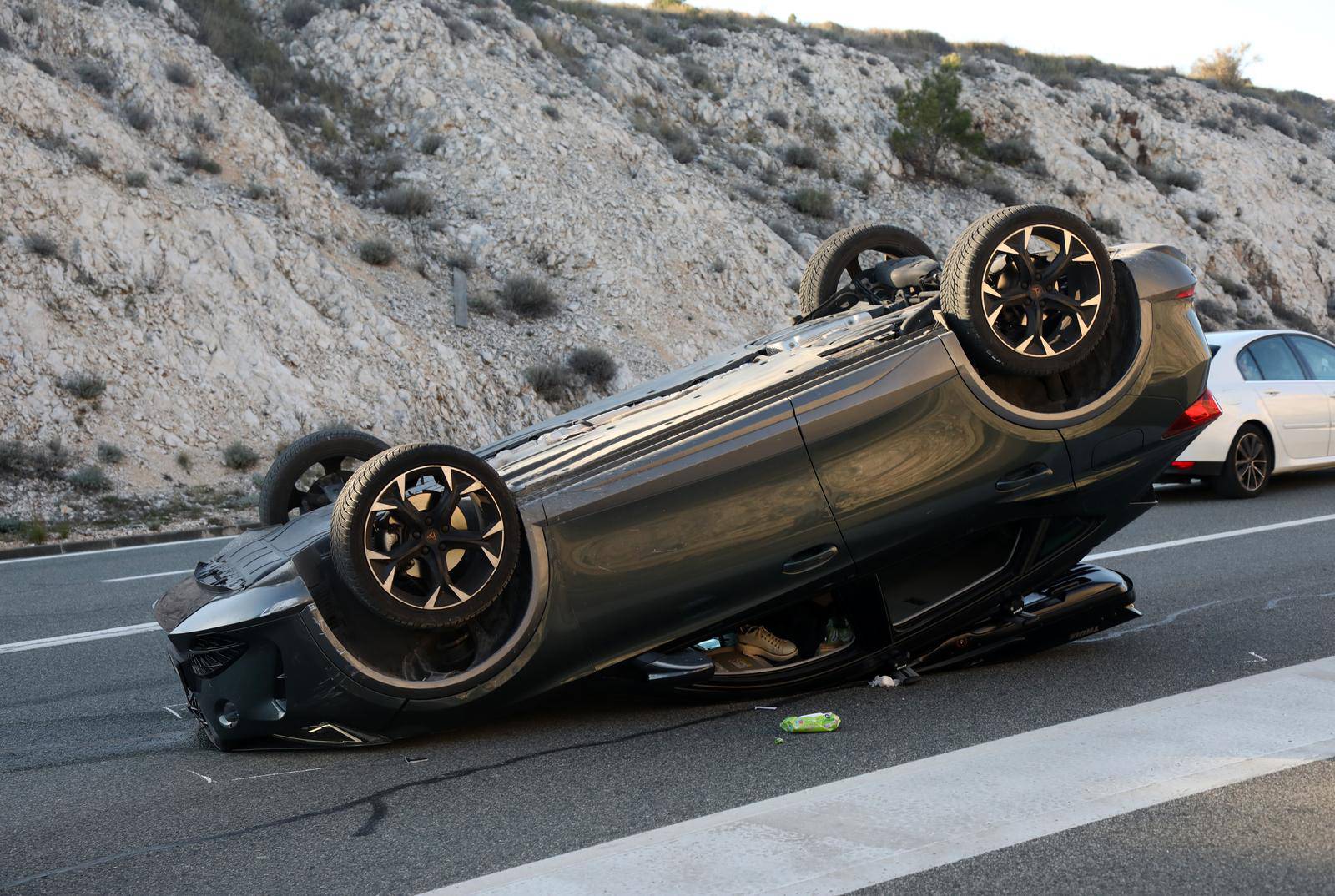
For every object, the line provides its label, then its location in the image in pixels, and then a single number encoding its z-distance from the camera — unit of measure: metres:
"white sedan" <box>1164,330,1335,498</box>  11.29
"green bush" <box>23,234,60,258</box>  18.31
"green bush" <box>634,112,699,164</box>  29.45
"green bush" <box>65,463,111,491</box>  15.80
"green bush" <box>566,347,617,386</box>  22.33
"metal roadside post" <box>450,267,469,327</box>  22.03
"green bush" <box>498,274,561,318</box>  23.17
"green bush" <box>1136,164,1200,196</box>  37.53
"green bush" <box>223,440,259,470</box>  17.39
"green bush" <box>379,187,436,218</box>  24.19
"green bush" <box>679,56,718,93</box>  33.44
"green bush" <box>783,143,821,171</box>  32.31
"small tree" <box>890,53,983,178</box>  33.84
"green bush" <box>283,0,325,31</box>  27.70
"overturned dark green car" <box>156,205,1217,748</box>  4.54
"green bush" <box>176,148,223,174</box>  21.58
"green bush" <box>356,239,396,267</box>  22.58
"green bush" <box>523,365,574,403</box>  21.75
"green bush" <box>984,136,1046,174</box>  36.19
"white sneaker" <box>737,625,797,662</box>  5.19
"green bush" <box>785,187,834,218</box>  30.17
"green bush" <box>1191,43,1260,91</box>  47.31
